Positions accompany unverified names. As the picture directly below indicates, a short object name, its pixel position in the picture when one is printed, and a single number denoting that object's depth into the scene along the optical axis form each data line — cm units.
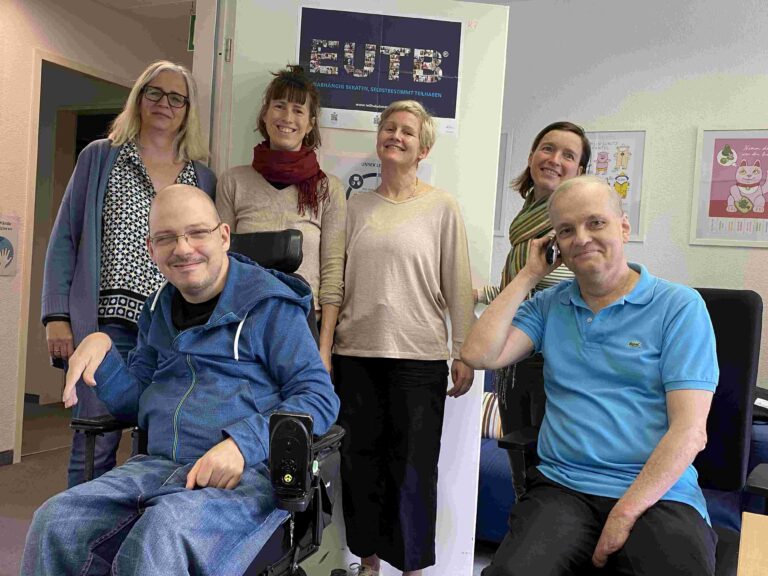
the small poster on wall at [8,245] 416
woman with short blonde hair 225
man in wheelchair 132
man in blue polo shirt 134
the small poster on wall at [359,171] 260
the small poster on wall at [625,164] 418
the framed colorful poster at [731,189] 396
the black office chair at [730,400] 163
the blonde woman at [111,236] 205
